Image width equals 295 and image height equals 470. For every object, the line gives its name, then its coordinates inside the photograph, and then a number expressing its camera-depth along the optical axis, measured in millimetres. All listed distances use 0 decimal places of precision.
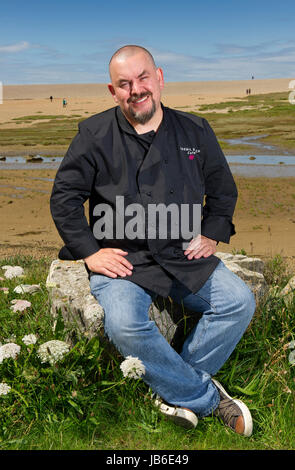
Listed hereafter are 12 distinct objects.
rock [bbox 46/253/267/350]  3367
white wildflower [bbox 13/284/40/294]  4442
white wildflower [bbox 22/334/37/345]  3238
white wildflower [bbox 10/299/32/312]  3705
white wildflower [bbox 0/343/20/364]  3076
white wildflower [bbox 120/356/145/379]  2922
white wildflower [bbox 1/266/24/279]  4398
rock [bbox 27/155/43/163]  19688
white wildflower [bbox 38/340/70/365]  2971
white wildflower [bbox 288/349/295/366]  3392
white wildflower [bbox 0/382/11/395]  2924
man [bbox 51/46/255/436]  3262
